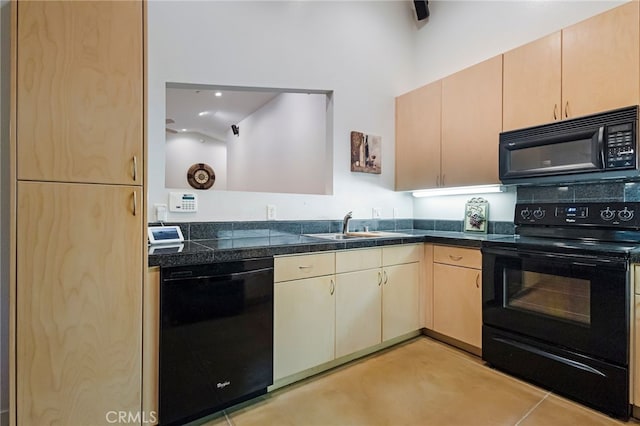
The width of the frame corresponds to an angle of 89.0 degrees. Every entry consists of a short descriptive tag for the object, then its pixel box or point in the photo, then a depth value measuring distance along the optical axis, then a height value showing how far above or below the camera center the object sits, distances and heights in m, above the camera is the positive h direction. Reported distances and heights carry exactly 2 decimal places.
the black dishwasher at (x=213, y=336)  1.59 -0.65
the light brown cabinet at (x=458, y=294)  2.42 -0.63
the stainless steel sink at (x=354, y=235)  2.68 -0.18
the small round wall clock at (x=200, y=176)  8.24 +0.97
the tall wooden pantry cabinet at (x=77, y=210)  1.36 +0.01
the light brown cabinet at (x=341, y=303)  2.00 -0.62
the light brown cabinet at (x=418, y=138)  2.98 +0.73
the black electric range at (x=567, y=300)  1.75 -0.53
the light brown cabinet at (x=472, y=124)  2.56 +0.75
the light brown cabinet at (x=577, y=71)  1.90 +0.93
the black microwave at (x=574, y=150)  1.86 +0.41
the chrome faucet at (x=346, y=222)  2.84 -0.07
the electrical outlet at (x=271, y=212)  2.62 +0.01
